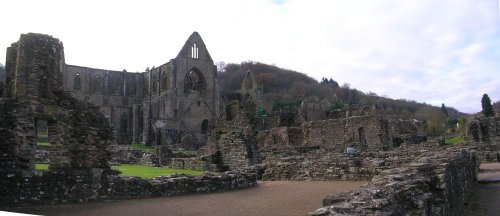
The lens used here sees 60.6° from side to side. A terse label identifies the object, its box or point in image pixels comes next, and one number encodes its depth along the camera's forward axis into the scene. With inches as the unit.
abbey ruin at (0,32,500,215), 292.7
